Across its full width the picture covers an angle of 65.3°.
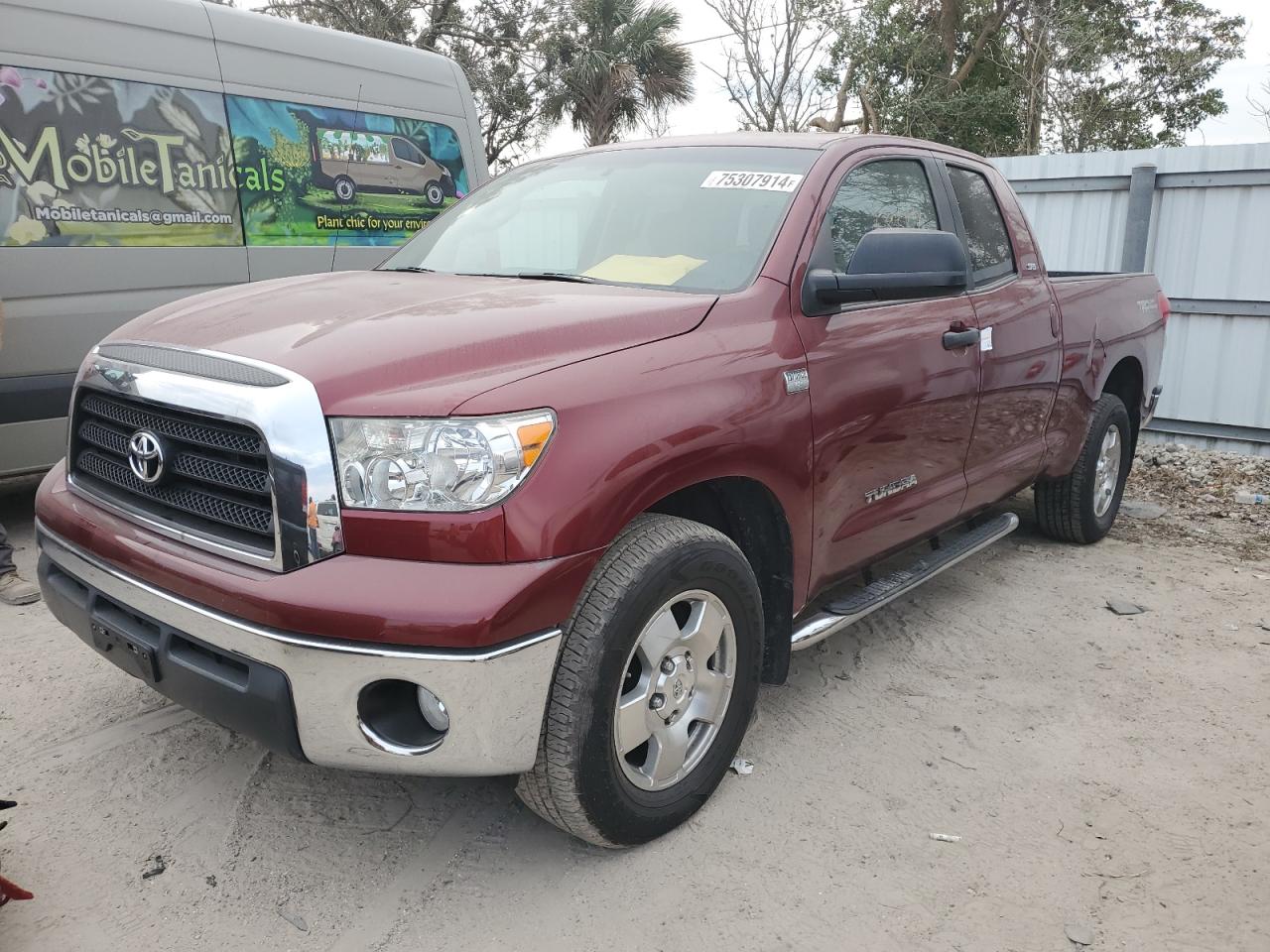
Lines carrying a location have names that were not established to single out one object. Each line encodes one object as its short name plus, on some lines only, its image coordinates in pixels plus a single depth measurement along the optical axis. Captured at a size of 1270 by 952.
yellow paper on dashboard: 2.90
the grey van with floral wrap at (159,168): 4.48
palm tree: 21.48
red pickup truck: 2.04
